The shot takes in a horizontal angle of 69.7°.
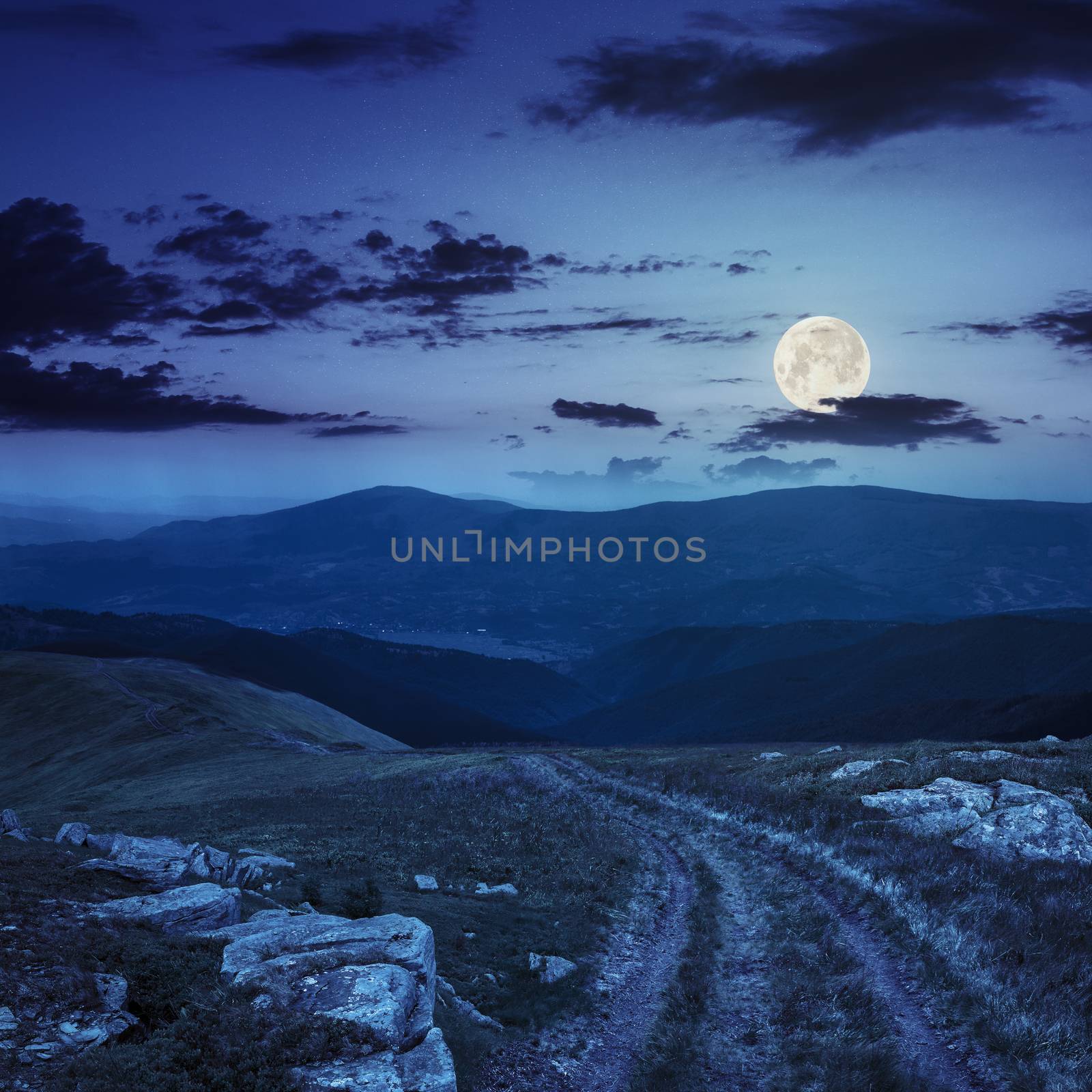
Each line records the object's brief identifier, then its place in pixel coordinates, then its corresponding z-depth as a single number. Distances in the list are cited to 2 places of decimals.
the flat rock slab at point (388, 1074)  11.37
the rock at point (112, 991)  13.30
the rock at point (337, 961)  13.20
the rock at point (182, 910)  17.08
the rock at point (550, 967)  17.84
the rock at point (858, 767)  40.50
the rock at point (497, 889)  24.89
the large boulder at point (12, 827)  26.62
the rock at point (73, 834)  25.88
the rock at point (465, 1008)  15.50
